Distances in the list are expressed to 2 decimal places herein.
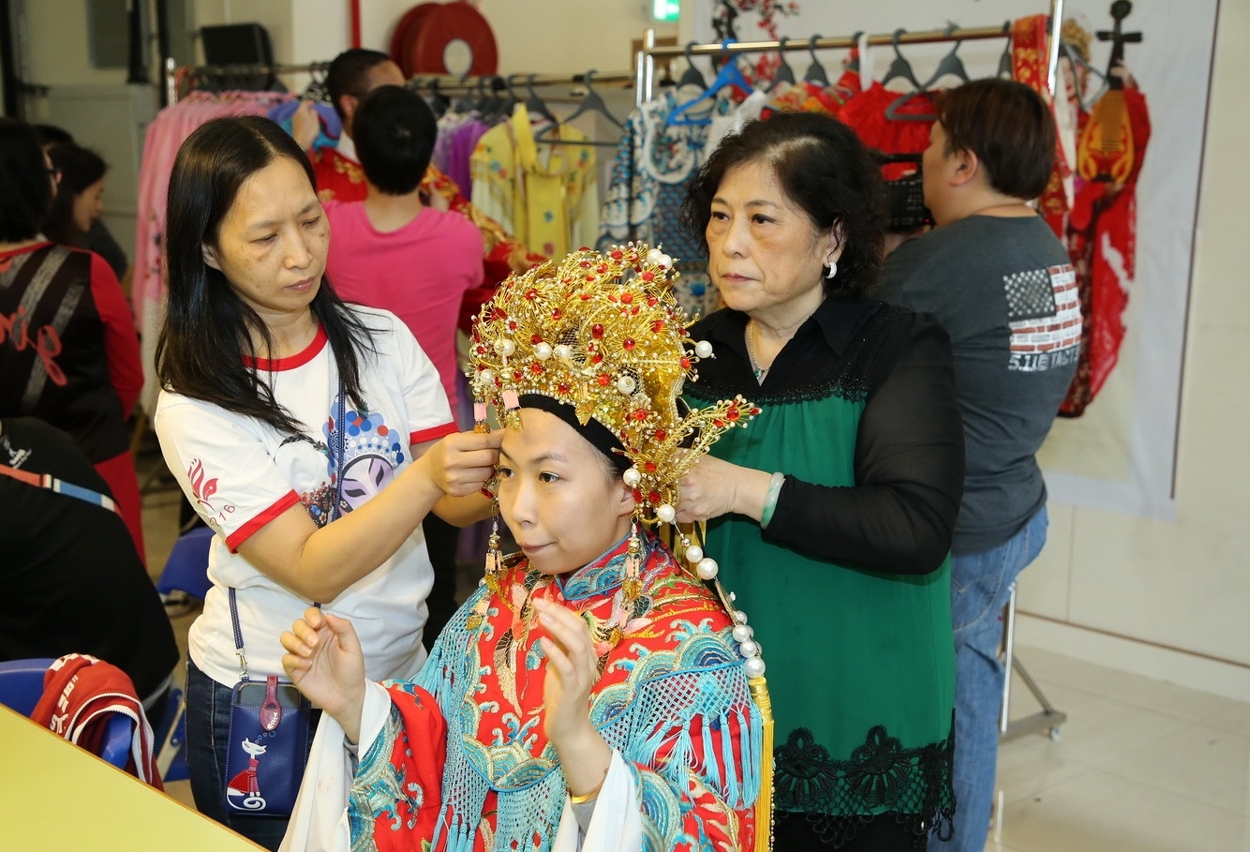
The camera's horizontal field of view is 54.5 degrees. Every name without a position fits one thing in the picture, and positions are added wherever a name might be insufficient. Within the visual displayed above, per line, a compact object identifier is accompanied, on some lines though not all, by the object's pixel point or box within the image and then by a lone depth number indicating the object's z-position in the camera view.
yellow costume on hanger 4.19
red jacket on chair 1.67
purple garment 4.27
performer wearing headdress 1.45
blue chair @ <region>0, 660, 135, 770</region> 1.85
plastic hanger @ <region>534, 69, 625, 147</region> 4.07
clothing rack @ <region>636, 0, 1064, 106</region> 2.76
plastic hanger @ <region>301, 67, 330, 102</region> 4.55
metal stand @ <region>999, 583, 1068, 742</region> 3.32
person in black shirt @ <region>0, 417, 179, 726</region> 2.17
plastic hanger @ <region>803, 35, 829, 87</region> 3.47
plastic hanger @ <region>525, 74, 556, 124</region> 4.30
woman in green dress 1.68
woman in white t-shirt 1.61
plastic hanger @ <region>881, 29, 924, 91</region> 3.18
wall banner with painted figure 3.53
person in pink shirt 3.07
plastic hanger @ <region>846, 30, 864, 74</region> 3.14
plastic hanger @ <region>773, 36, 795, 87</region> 3.49
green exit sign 6.27
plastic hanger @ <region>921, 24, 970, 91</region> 3.19
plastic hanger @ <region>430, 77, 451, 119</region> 4.62
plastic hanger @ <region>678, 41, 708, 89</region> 3.65
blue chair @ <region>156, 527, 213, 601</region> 2.50
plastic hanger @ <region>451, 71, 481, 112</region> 4.55
